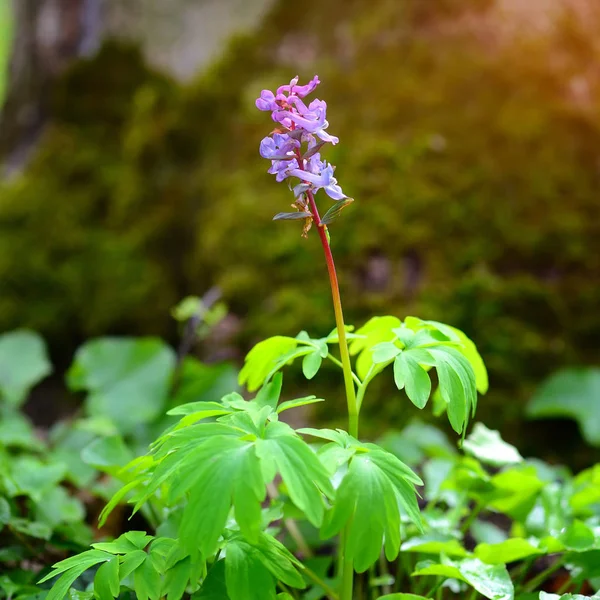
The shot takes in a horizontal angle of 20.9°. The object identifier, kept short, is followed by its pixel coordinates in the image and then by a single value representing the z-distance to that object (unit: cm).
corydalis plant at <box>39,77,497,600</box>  50
